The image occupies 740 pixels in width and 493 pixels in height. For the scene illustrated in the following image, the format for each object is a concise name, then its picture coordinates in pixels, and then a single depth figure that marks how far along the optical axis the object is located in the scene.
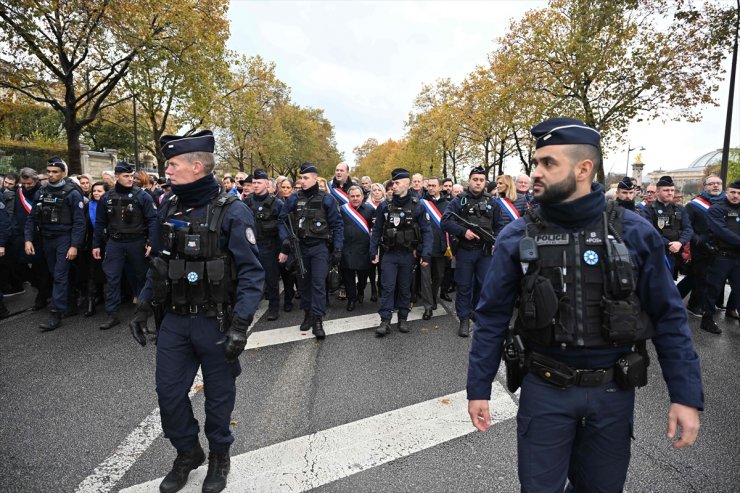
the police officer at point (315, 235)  5.67
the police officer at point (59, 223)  5.96
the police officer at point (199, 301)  2.71
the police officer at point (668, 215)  6.81
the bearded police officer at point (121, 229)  5.95
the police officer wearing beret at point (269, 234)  6.67
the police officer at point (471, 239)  5.77
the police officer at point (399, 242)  5.87
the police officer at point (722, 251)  5.67
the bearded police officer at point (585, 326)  1.82
